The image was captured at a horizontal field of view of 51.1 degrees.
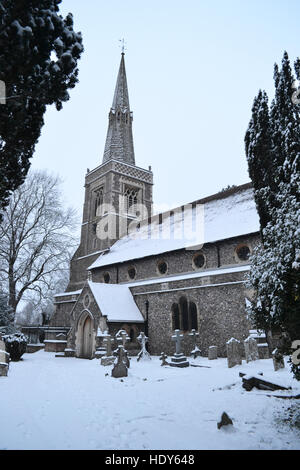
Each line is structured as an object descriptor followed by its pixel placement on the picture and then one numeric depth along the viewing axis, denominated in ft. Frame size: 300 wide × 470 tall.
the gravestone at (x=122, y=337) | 53.81
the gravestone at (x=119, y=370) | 35.12
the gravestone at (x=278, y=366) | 32.33
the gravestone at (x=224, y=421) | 15.37
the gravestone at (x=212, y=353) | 47.21
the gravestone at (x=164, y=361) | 45.53
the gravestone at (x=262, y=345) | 40.88
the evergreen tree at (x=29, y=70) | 15.74
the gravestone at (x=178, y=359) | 43.47
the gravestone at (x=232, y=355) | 39.22
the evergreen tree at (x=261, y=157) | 21.27
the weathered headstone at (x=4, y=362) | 34.55
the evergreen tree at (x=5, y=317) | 57.75
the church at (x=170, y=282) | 51.98
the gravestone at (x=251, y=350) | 40.34
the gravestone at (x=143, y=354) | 51.30
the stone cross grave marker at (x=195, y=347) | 50.24
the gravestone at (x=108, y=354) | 46.46
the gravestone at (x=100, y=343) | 52.31
